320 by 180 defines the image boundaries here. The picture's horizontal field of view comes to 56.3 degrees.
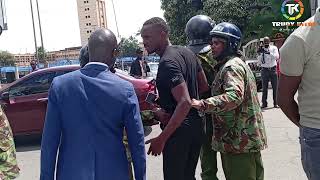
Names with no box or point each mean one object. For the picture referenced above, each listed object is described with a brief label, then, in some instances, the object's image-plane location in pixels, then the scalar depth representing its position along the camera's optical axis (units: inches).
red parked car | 220.2
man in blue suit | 67.0
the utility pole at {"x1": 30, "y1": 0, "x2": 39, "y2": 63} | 864.8
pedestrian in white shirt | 286.3
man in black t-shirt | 81.9
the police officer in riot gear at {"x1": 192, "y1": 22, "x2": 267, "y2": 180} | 89.7
